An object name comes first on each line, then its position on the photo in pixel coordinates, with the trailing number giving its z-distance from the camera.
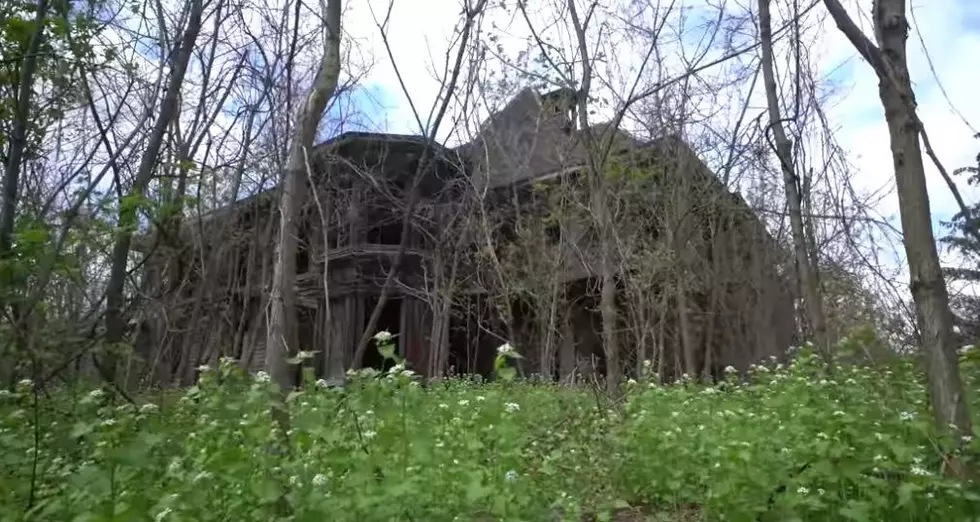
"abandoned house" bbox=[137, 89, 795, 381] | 13.34
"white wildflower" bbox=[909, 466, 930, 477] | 2.82
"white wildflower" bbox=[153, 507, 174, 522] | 2.53
